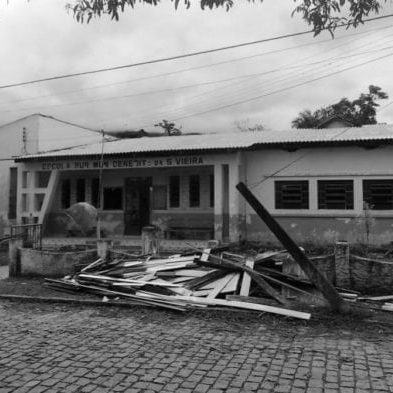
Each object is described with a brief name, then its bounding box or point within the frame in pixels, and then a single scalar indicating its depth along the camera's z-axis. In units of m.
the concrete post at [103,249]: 12.03
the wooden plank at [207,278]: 9.31
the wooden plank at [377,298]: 8.69
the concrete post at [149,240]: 13.22
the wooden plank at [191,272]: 9.88
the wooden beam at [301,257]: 7.65
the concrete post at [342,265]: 9.60
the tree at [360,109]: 39.34
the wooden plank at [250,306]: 7.62
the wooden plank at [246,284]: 8.66
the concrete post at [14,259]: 12.47
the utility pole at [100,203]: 20.07
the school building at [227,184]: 17.97
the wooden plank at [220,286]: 8.77
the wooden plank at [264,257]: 9.69
